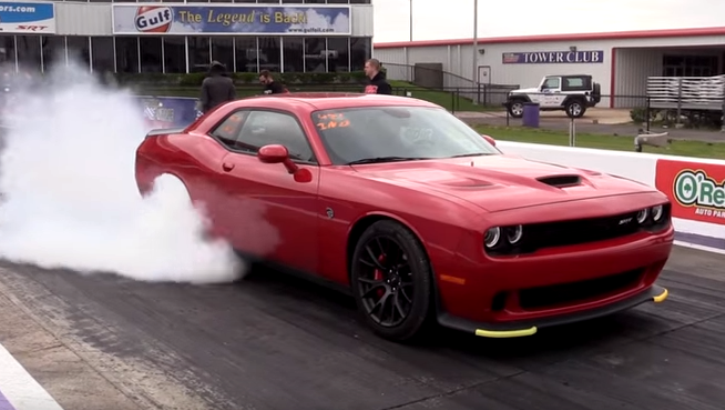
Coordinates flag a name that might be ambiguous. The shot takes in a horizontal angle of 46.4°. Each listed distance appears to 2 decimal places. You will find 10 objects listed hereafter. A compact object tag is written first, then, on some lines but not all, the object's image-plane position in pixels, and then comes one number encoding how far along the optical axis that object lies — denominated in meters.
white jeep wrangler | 35.62
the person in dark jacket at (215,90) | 12.57
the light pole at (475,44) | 46.70
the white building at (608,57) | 40.19
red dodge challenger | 4.55
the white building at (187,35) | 41.91
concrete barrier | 8.35
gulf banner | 43.16
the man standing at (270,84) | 13.84
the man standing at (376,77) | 10.76
